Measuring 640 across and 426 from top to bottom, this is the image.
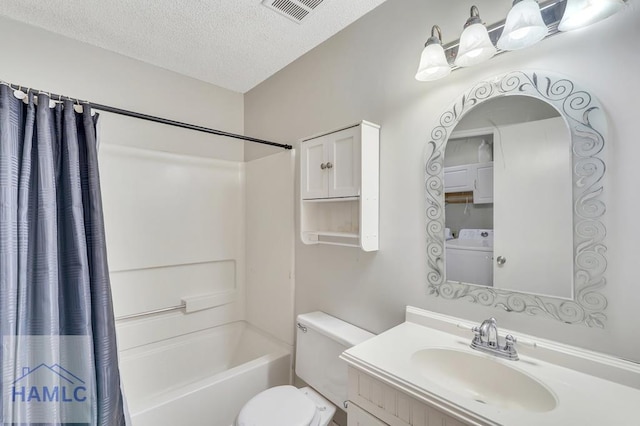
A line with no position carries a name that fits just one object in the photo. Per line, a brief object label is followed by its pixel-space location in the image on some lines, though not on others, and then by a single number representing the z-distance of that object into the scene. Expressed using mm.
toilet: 1287
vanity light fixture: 854
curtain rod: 1243
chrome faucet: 1001
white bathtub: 1498
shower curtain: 1128
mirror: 925
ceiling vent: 1488
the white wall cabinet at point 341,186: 1421
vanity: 744
